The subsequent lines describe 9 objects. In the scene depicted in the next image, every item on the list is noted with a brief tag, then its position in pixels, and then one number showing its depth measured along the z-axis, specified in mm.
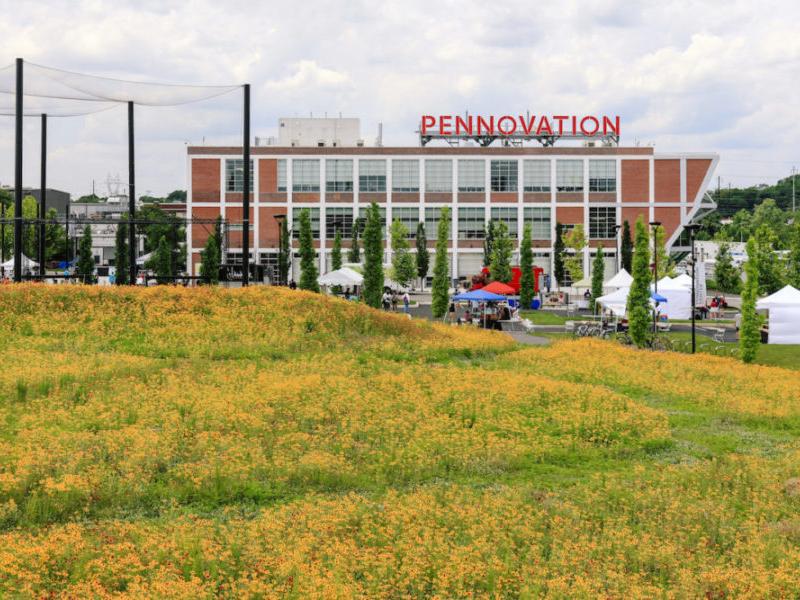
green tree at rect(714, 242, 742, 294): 78725
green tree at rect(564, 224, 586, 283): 77250
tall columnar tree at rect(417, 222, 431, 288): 81500
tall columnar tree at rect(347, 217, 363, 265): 82188
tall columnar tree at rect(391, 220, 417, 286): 72875
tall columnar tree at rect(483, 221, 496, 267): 79062
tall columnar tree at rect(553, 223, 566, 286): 82094
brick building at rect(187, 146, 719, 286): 86812
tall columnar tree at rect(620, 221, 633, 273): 75975
